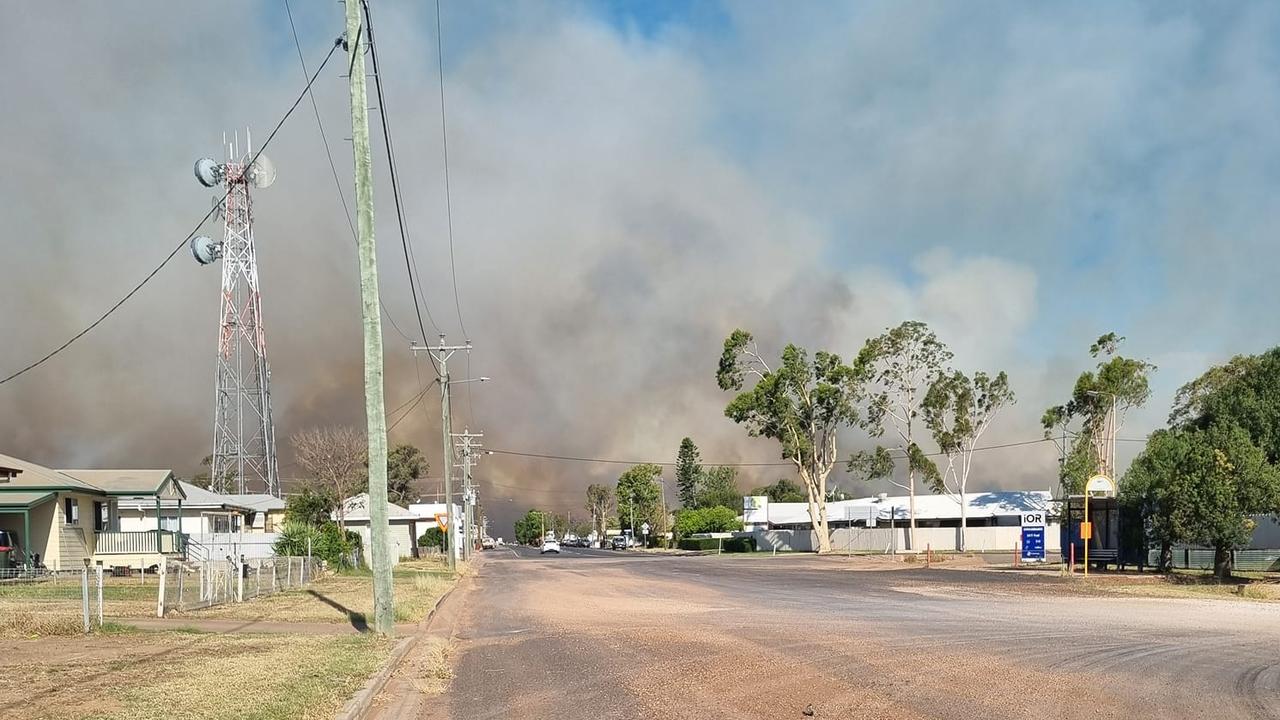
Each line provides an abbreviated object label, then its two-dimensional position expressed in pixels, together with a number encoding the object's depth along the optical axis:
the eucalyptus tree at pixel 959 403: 75.94
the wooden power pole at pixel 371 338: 18.12
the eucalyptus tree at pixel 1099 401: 70.06
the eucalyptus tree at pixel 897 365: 75.50
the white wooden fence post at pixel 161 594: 21.15
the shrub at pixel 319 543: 40.81
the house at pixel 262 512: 58.47
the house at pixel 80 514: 38.44
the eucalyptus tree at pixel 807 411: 77.81
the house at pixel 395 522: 76.19
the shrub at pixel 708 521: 120.75
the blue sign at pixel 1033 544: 49.28
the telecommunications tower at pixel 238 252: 52.16
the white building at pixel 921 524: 78.50
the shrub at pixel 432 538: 93.00
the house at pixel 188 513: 49.19
